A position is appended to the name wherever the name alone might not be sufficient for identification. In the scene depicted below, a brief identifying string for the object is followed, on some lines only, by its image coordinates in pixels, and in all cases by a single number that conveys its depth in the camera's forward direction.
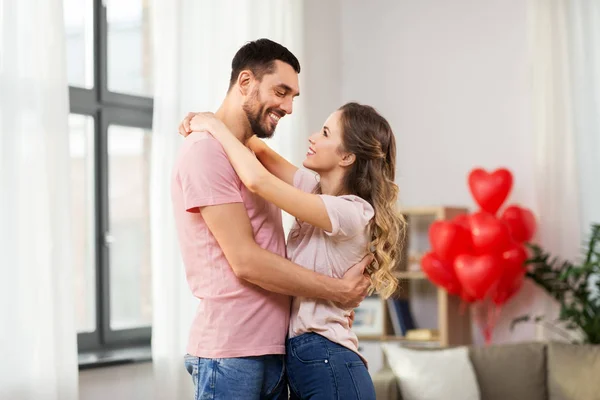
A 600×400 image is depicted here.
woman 2.21
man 2.17
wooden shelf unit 5.30
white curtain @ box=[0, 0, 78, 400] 3.50
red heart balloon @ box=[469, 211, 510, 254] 4.88
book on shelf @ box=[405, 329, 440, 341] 5.41
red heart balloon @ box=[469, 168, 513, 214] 5.07
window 4.35
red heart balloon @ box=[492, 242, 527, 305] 4.95
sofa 4.60
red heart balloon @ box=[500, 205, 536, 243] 5.10
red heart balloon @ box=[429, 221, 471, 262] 5.00
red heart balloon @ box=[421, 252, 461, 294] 5.09
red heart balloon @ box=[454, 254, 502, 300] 4.88
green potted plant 4.82
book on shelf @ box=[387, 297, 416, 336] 5.55
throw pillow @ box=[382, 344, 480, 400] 4.54
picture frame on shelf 5.61
